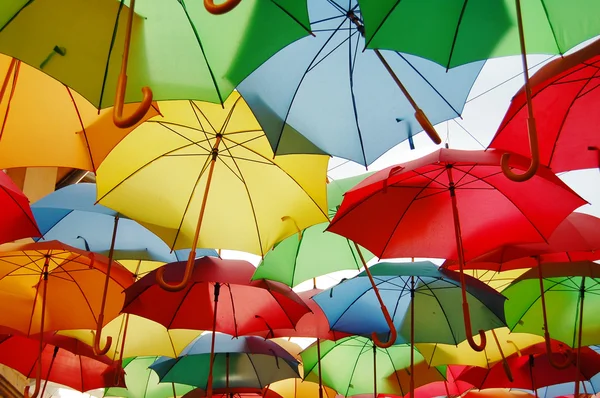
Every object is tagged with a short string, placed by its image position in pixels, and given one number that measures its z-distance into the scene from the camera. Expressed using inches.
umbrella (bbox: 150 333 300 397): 228.4
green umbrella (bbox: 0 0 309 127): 105.5
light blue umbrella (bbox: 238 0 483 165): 130.8
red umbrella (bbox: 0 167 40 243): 147.3
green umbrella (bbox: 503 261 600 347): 204.1
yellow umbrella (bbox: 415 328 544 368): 242.1
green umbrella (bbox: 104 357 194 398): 295.3
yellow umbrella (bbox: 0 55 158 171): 135.7
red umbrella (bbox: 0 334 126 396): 234.4
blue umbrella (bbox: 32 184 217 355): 186.9
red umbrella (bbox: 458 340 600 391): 257.1
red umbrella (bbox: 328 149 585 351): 149.3
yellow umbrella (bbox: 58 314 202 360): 229.5
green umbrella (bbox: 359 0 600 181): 106.7
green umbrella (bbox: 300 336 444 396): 271.7
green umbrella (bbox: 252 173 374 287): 197.9
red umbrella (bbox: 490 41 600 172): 128.3
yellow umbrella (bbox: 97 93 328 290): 156.8
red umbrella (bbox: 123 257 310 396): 176.9
